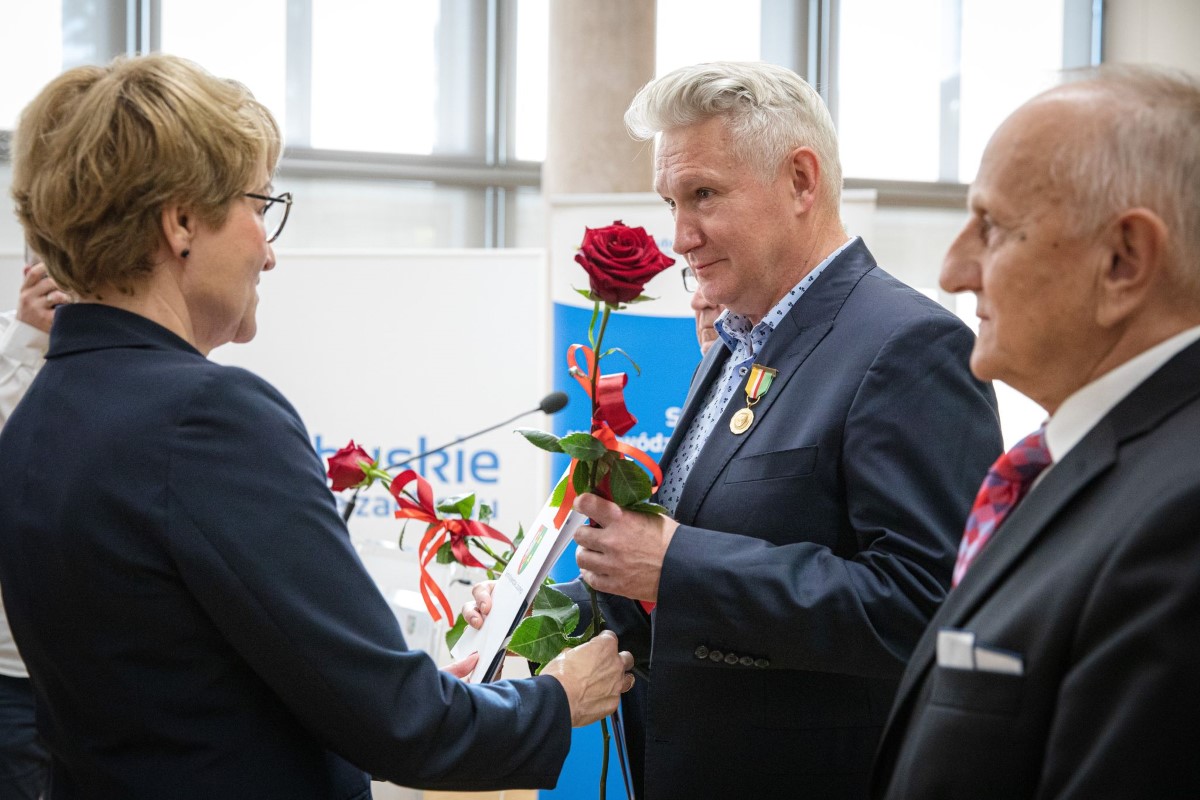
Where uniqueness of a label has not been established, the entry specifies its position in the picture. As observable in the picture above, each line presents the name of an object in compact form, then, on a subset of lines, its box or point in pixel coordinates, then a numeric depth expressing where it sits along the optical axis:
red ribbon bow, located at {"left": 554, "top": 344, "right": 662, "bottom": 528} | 1.50
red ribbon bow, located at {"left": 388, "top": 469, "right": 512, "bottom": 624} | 1.80
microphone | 2.74
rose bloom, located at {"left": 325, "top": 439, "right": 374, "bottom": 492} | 1.71
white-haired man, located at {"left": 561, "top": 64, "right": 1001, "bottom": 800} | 1.54
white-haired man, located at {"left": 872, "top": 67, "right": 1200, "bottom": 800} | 0.87
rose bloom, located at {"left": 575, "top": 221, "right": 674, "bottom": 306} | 1.42
